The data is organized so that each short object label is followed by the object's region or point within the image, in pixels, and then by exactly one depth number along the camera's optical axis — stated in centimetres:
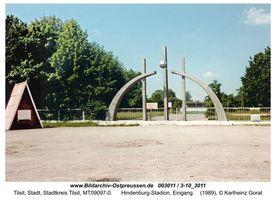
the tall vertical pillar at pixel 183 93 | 2436
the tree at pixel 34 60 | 2478
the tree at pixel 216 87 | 4185
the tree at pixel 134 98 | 5178
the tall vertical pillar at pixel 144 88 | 2530
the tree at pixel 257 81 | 3481
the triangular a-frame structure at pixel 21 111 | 1942
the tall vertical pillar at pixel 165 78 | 2458
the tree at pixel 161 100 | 5960
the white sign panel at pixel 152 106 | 3056
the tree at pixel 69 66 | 2831
